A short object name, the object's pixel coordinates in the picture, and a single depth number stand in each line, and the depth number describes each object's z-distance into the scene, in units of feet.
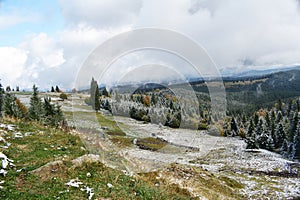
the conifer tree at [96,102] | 110.20
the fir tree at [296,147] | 193.94
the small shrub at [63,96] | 372.58
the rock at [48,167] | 38.65
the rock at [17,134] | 60.31
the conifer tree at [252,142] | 213.95
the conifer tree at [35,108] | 139.03
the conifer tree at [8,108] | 144.05
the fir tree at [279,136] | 226.23
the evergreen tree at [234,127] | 323.94
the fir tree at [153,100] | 299.50
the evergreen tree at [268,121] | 287.69
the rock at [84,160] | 43.66
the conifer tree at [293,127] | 211.00
